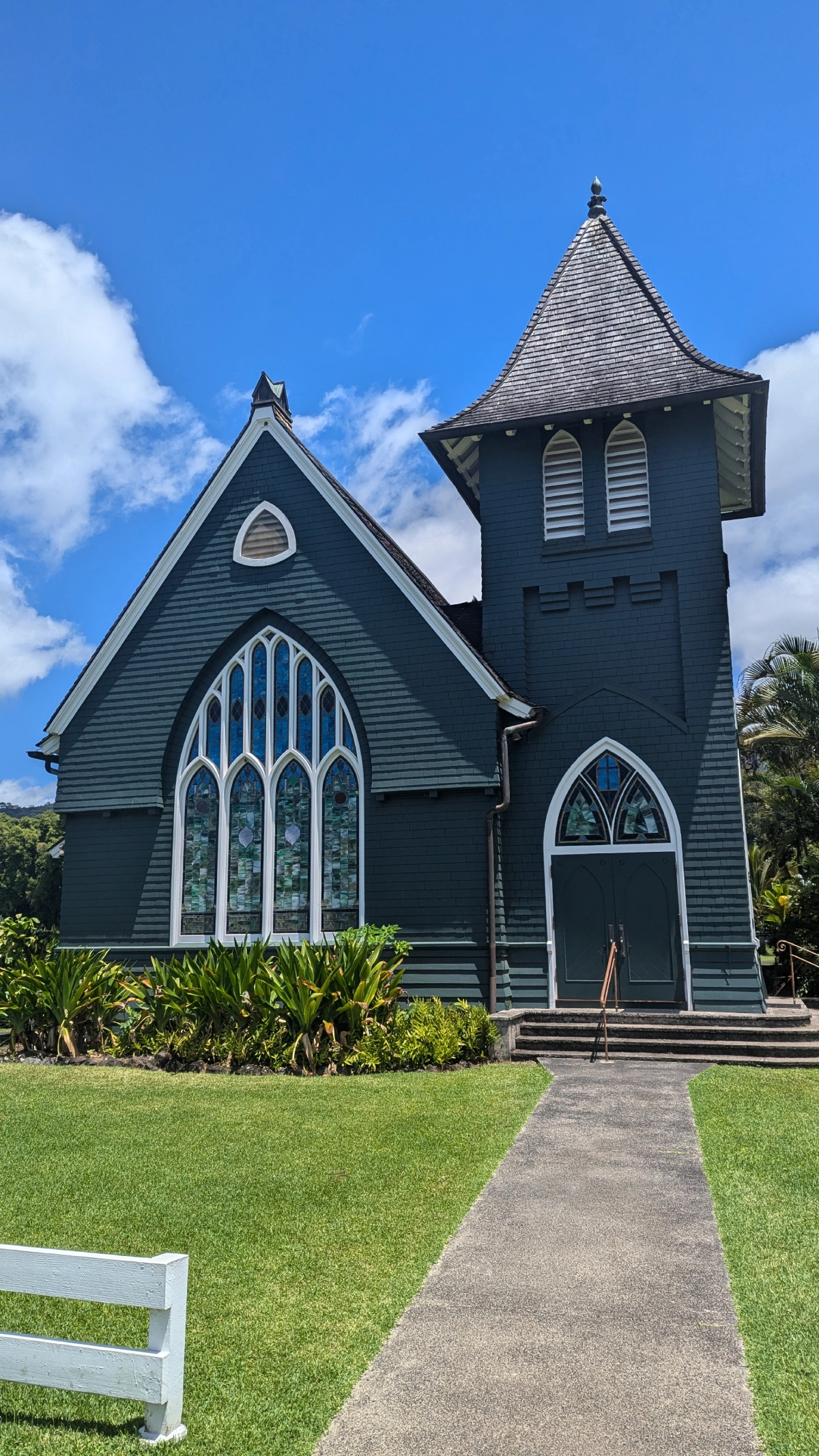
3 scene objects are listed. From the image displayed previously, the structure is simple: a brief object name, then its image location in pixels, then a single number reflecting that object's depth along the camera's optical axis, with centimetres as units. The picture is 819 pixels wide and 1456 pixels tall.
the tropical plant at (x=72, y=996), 1370
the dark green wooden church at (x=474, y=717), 1496
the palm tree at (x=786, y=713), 2795
